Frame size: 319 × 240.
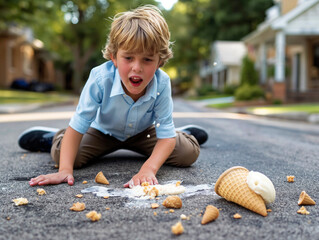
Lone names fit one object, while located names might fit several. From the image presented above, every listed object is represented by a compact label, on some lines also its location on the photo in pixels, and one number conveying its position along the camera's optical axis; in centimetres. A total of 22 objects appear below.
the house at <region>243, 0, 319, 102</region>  1483
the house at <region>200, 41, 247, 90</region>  2980
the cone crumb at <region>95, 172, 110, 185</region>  246
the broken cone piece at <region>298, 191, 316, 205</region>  205
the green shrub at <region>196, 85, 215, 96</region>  2750
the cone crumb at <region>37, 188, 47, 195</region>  221
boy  244
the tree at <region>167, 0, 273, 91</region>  3216
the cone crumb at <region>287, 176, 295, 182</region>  262
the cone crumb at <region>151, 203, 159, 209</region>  196
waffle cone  192
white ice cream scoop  196
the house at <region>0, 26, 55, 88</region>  2412
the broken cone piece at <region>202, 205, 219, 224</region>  174
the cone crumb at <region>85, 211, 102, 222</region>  176
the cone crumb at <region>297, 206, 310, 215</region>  192
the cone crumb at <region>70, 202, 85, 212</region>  192
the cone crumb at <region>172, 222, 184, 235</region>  159
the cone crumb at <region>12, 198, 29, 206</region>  201
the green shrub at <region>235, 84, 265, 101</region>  1481
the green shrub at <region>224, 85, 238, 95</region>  2422
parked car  2411
